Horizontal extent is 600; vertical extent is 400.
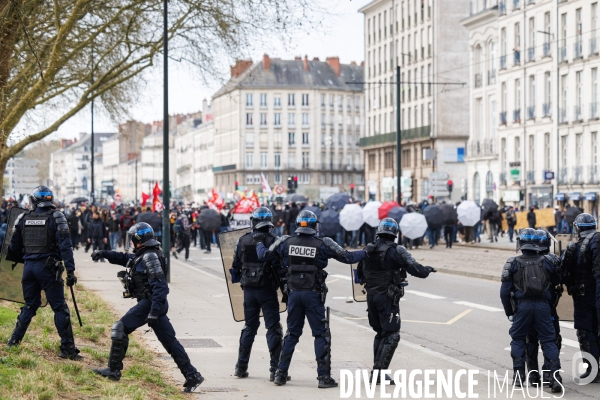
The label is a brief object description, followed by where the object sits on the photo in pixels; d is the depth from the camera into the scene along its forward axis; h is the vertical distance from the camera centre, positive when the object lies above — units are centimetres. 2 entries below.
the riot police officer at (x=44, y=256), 1130 -62
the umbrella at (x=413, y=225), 3581 -107
